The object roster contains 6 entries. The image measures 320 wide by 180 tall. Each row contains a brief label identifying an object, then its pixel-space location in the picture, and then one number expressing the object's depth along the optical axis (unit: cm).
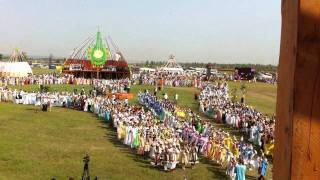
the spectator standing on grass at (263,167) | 1619
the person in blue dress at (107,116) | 2814
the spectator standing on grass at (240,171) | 1512
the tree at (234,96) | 4142
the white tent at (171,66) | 7781
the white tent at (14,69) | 5509
